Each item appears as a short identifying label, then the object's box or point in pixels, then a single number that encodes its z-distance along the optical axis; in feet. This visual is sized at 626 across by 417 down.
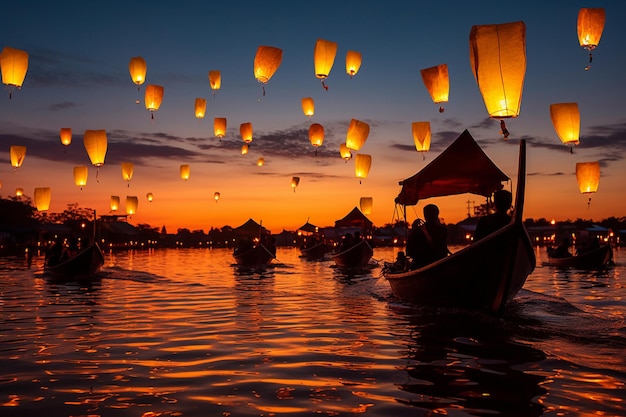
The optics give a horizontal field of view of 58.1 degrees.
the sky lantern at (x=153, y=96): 65.00
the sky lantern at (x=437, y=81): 48.32
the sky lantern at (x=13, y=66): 54.24
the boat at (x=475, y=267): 25.30
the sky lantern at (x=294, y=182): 115.49
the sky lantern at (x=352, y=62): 59.62
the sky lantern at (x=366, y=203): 111.14
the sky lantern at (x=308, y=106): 70.54
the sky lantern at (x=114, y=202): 146.20
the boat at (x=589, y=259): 75.56
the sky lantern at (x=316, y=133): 71.87
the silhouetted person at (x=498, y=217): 27.43
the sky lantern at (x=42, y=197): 104.67
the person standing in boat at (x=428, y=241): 33.22
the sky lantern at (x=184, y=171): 97.76
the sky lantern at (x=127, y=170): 88.94
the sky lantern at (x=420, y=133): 55.88
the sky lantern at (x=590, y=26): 45.32
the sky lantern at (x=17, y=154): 79.68
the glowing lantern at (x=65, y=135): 79.05
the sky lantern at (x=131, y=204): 130.39
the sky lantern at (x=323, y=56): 53.78
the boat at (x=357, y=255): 79.92
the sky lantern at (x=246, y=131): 77.30
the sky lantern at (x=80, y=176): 87.76
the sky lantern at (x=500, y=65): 30.78
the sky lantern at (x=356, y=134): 61.52
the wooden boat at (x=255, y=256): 86.22
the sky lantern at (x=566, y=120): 52.02
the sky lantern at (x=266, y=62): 53.83
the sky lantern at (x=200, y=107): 72.74
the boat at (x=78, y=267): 57.57
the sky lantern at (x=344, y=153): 77.47
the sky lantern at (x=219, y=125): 75.51
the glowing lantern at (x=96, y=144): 64.08
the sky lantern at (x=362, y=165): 74.02
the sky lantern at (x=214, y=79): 67.87
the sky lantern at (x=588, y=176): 66.33
